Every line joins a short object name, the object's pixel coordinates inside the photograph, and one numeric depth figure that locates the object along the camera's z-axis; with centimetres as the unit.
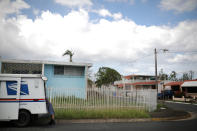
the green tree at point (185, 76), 7880
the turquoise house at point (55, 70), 1757
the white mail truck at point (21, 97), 765
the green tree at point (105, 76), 5550
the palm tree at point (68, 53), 2991
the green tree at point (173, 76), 7185
